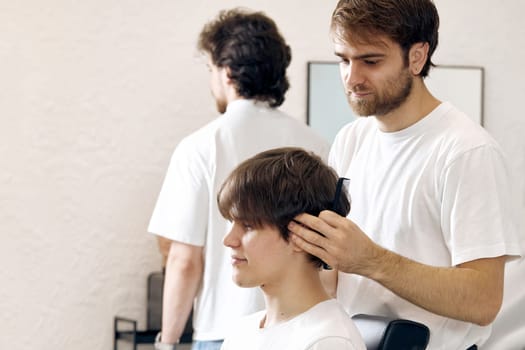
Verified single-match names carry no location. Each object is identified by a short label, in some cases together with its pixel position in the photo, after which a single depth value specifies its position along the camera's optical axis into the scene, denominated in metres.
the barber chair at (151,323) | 4.37
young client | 2.09
